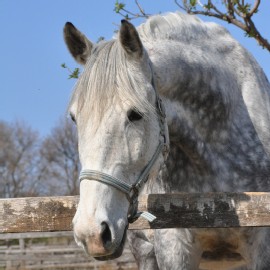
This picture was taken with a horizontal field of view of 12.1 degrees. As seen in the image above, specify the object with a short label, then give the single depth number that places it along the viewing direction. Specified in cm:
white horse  638
